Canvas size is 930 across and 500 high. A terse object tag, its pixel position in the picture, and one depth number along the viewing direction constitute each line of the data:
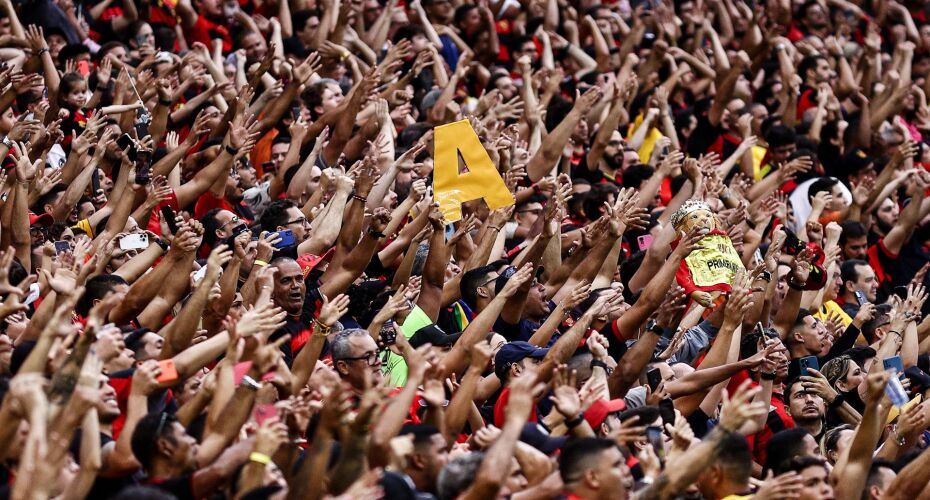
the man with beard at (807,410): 17.20
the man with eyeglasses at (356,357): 14.49
